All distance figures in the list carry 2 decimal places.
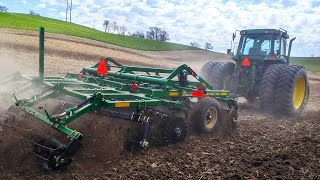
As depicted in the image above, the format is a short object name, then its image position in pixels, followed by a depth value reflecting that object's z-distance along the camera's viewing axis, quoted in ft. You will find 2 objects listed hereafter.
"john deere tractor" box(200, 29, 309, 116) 19.59
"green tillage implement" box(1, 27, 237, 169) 9.70
